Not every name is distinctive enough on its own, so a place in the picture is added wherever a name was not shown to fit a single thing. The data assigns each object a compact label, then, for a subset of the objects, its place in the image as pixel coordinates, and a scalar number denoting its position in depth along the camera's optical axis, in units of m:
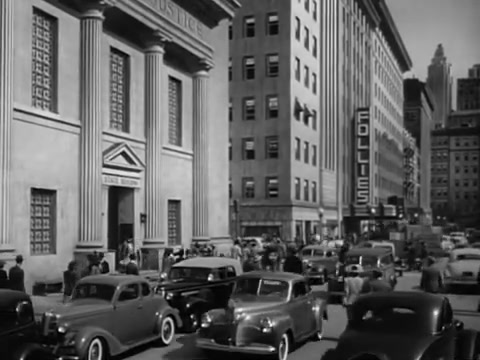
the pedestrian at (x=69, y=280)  18.78
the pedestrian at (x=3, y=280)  16.06
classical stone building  21.92
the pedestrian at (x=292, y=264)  21.58
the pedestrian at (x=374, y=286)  16.25
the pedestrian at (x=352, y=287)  16.75
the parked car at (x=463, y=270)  24.19
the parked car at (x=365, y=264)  21.17
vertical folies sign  71.00
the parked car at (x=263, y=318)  11.71
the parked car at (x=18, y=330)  9.53
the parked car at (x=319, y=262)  26.80
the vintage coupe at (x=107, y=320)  11.20
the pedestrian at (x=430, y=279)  22.31
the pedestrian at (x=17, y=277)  17.06
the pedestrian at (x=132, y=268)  19.73
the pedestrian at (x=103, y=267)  20.09
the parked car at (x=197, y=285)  15.48
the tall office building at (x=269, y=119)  51.94
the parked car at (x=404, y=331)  8.89
